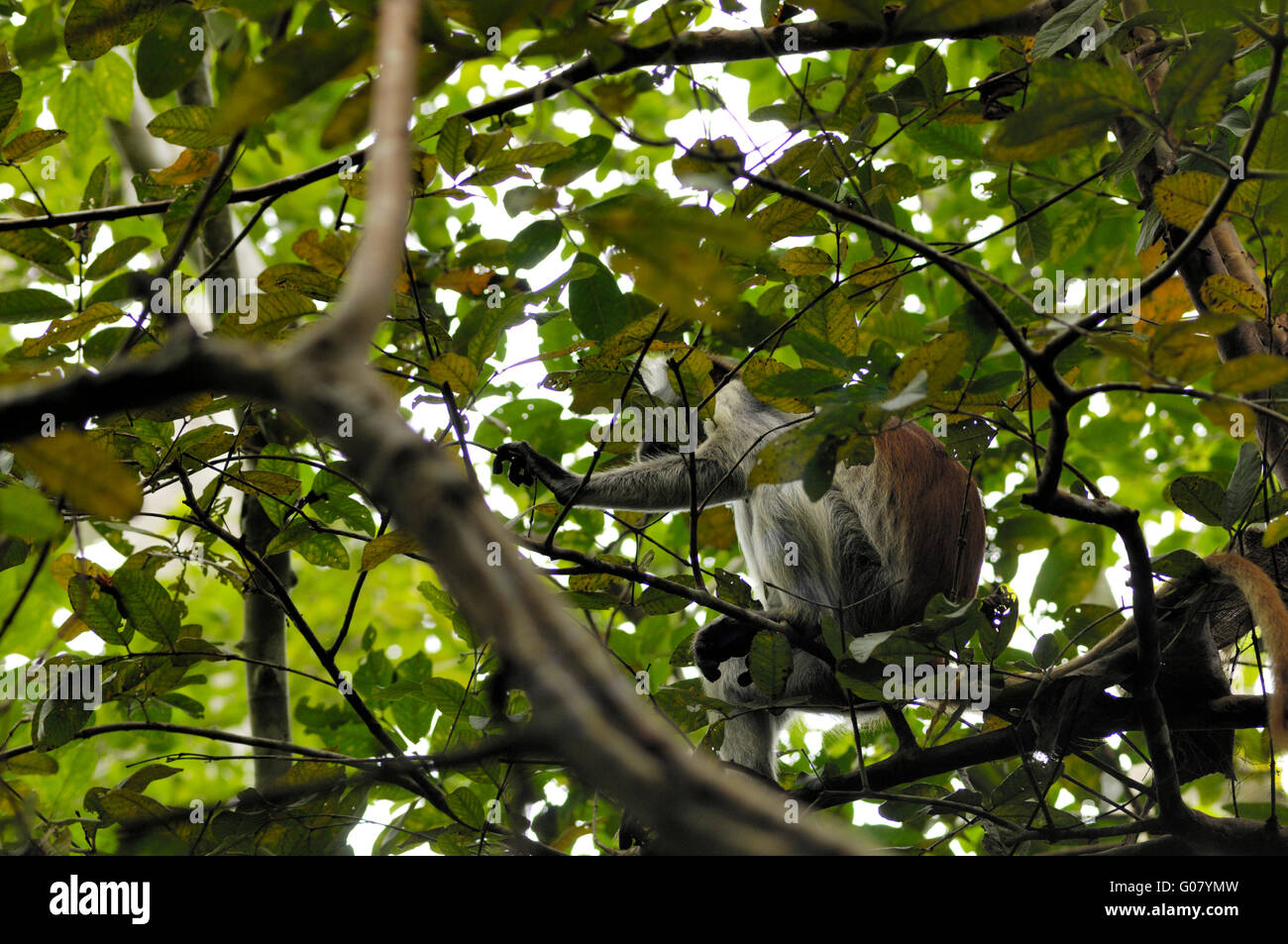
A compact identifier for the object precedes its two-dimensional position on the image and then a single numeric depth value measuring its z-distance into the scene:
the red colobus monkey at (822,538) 4.57
